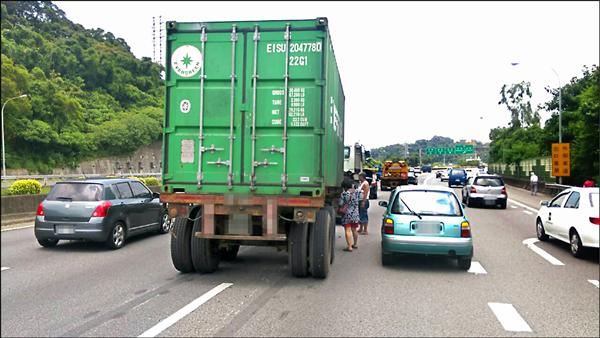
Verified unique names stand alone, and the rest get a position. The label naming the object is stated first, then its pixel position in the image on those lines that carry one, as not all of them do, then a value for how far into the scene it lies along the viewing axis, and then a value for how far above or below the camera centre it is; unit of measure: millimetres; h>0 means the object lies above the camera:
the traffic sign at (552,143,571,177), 25828 +578
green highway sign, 77438 +2978
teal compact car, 7414 -1022
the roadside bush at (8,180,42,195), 13016 -789
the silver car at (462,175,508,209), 20266 -1037
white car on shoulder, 8438 -971
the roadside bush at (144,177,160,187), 24619 -998
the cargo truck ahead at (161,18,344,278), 6289 +502
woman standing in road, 9367 -869
